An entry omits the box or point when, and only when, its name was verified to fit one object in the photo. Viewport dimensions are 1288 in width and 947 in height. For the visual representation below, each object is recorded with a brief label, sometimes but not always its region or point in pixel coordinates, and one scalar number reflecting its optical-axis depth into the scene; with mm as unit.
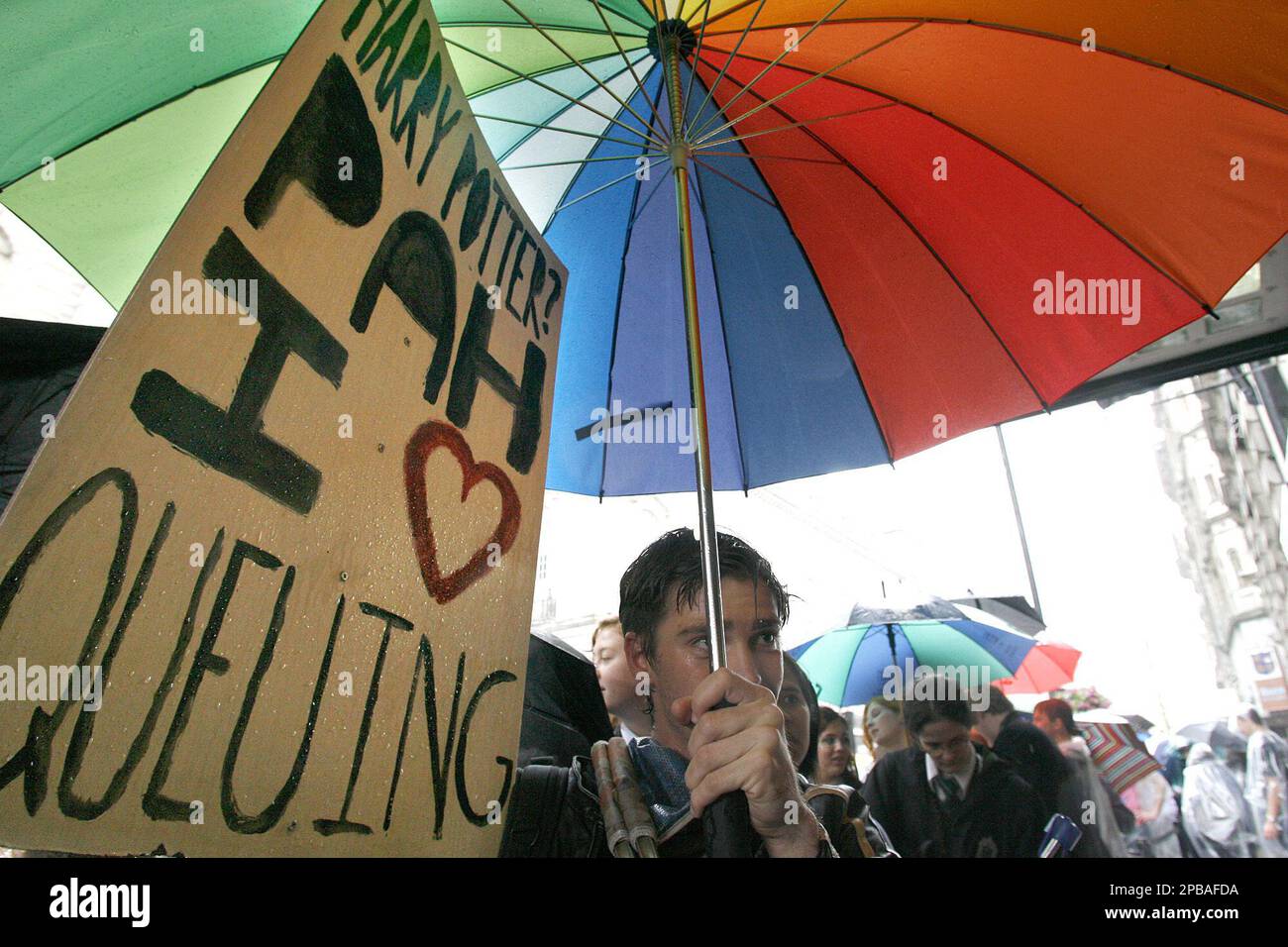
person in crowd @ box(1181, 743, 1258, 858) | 6613
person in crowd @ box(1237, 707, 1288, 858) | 6926
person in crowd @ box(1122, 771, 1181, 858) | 6184
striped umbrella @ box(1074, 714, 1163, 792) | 6359
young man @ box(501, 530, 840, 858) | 1113
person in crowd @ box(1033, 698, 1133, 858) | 4605
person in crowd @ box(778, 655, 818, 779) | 2734
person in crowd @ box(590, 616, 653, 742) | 1933
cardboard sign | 676
